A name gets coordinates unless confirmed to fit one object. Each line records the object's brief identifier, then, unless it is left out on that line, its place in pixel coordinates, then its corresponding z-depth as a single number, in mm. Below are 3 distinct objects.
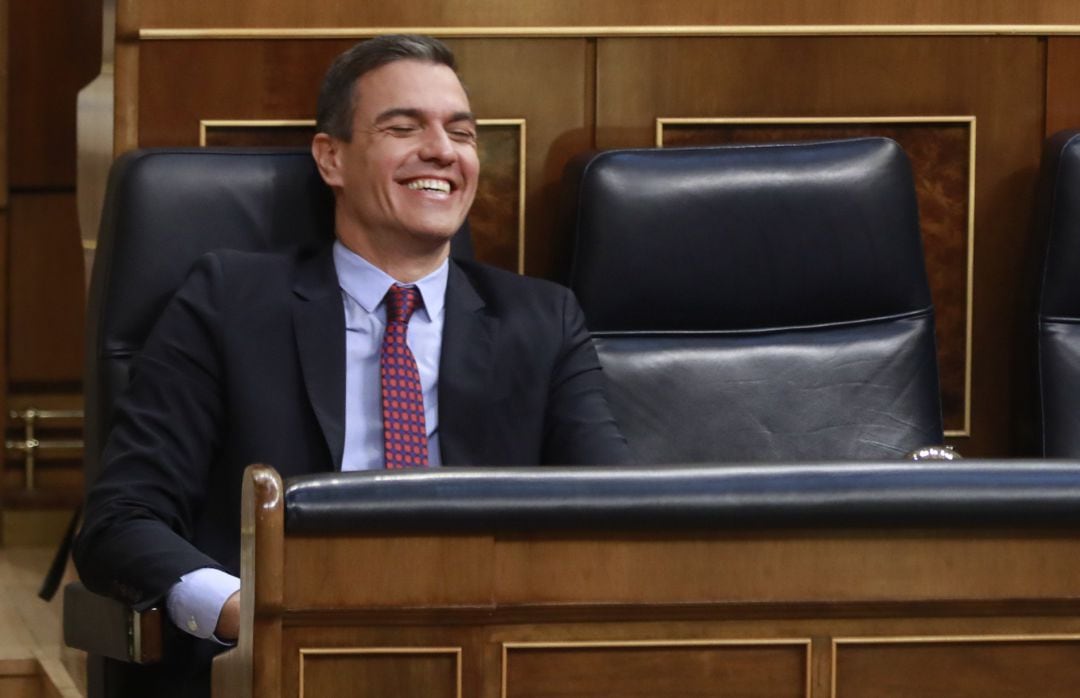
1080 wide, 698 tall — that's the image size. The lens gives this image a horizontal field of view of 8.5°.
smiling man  8410
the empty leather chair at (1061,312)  8811
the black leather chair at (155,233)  8497
